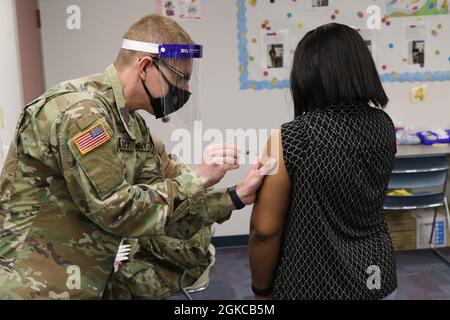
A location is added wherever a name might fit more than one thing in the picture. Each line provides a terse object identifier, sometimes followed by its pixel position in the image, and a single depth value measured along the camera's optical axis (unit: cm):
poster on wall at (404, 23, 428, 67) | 357
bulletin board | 346
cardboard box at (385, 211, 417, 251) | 345
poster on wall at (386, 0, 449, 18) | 352
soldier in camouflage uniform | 105
